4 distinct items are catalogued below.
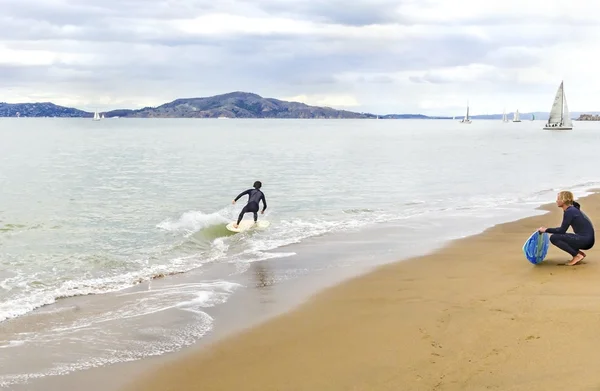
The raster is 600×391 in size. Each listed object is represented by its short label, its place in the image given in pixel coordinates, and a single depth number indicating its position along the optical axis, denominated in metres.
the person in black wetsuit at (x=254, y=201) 18.72
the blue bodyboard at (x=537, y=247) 11.10
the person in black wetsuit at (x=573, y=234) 10.97
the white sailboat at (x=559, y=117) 129.62
